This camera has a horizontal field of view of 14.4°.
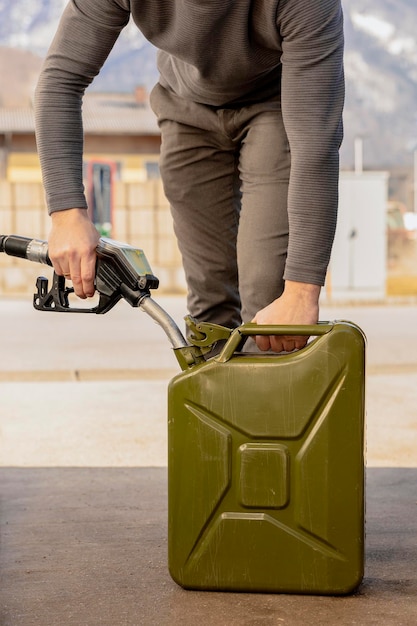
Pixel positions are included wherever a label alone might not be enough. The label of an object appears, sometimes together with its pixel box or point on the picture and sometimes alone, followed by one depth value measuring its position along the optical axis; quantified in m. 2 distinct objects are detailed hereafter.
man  2.87
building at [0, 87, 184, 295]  16.49
